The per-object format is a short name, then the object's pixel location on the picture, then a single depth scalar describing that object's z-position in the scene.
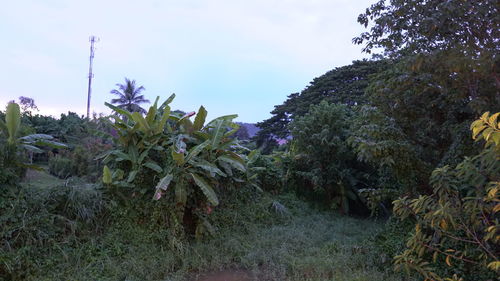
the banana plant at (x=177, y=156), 5.08
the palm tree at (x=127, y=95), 35.16
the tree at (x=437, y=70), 3.65
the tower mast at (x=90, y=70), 31.17
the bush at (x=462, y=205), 2.23
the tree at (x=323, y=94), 21.52
